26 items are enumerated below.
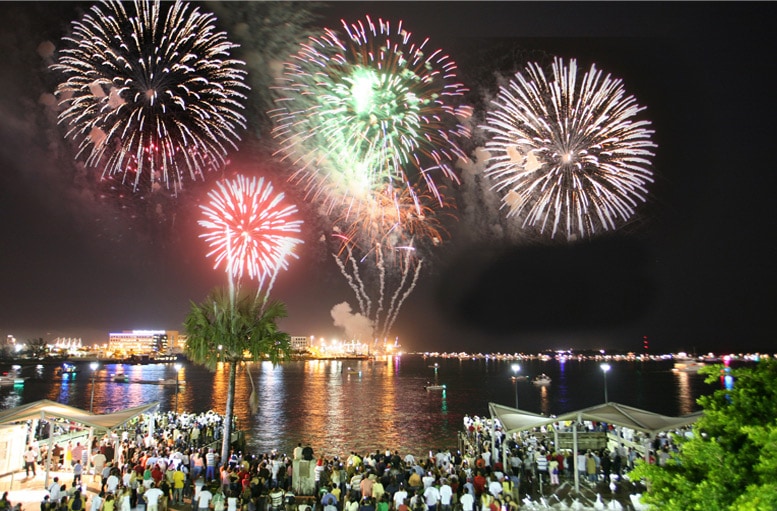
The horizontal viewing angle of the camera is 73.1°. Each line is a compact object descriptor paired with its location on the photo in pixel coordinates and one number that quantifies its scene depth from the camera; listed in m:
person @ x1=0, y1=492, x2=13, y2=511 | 14.85
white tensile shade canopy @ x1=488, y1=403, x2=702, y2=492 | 18.52
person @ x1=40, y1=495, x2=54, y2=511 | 14.69
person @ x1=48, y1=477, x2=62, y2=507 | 15.28
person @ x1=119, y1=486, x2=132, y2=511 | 14.35
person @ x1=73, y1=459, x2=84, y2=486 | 18.48
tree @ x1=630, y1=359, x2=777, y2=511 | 7.37
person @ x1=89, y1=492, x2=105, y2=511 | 14.08
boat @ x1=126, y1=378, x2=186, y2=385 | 120.53
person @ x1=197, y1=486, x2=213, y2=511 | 14.61
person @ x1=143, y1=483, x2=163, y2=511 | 14.65
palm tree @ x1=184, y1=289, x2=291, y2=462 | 24.00
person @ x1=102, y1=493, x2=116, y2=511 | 13.95
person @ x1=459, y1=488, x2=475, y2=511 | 14.33
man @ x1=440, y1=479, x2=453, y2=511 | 14.87
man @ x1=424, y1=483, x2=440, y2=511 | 14.82
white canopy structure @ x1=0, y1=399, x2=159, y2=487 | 19.23
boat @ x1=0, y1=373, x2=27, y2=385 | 119.81
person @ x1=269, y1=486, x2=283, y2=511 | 15.20
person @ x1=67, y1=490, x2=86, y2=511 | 14.41
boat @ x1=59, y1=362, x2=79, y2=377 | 163.99
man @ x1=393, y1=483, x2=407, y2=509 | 14.72
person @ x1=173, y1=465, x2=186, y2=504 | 16.98
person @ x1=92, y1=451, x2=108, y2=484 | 19.38
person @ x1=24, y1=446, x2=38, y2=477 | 20.27
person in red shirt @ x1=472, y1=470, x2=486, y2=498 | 16.33
